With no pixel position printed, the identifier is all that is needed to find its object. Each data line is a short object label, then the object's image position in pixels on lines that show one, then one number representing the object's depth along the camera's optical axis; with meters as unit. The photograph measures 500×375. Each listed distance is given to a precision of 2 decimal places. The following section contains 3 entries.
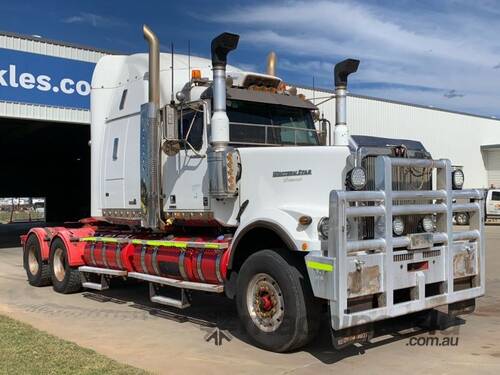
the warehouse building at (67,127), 16.25
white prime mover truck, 5.66
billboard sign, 15.98
